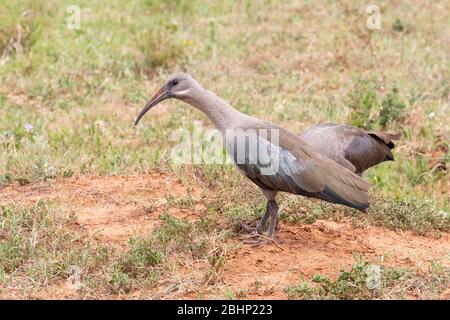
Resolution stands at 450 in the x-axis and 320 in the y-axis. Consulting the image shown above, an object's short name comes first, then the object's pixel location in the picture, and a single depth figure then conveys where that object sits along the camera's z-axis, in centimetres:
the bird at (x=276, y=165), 1095
